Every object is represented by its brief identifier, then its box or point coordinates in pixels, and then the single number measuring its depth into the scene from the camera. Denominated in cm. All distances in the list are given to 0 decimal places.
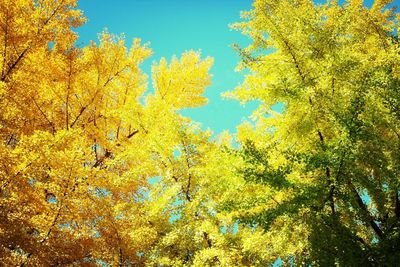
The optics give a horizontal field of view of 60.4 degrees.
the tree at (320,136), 469
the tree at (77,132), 506
